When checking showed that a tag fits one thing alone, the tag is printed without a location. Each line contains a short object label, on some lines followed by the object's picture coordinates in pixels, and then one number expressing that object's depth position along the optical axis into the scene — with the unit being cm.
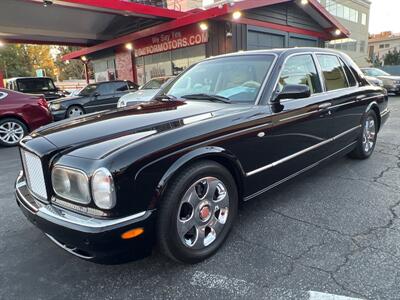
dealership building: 1279
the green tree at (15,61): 3962
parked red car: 727
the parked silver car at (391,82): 1444
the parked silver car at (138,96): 820
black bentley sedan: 197
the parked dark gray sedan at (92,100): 1044
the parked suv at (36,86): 1305
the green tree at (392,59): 3453
